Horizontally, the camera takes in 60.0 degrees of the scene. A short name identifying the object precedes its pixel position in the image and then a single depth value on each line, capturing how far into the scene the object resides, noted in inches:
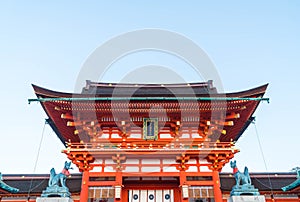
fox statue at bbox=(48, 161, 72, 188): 514.9
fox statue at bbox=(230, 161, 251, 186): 520.7
